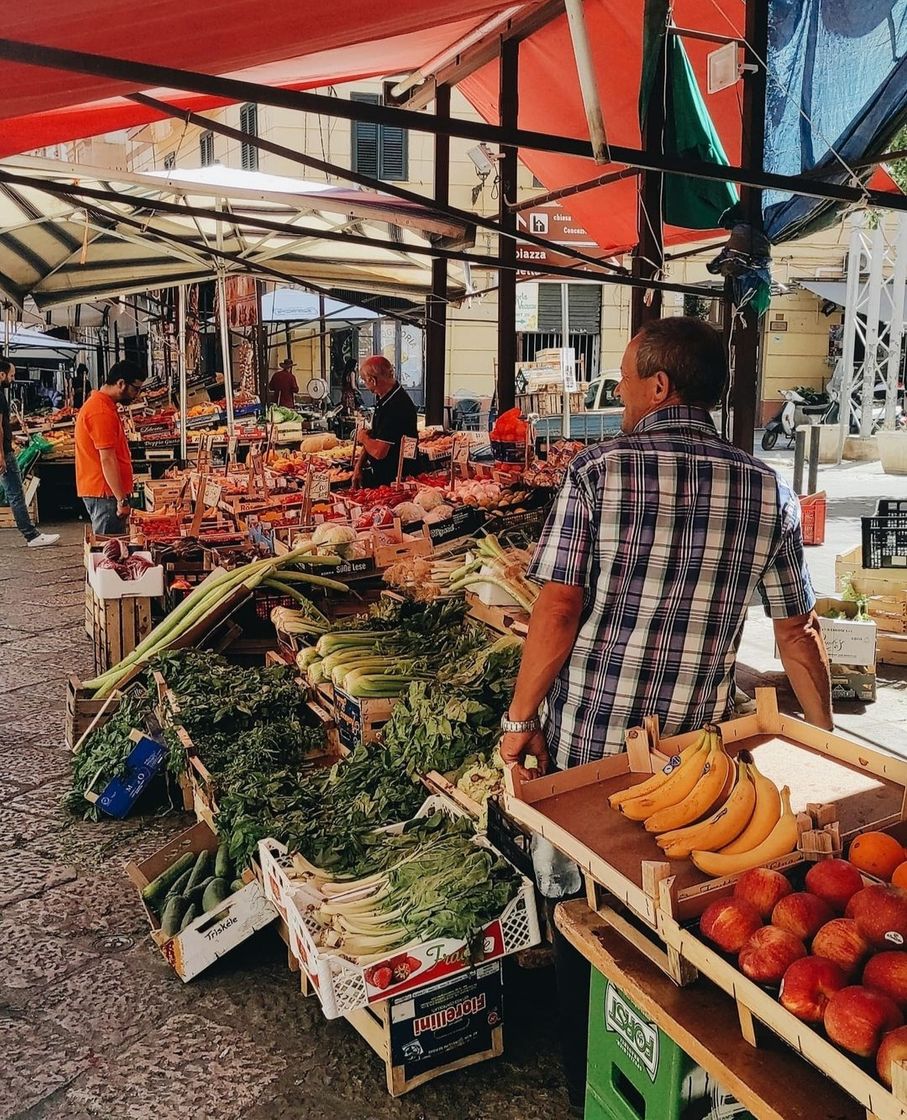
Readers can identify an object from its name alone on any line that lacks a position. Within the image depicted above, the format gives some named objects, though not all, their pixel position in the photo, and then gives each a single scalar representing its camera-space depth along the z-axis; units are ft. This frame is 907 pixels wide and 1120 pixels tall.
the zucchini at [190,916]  11.13
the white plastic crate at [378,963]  8.76
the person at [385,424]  26.63
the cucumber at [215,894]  11.46
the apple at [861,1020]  5.28
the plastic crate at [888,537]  20.01
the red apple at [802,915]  6.12
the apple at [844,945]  5.85
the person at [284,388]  62.31
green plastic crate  6.92
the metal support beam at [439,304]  33.78
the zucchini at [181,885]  11.96
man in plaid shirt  8.14
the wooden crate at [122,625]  20.11
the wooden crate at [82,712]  17.17
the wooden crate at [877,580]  22.54
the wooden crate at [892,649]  22.17
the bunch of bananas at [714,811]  6.98
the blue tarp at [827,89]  18.66
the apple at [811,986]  5.63
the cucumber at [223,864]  11.84
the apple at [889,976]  5.50
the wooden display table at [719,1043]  5.74
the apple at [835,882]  6.38
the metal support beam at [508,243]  28.37
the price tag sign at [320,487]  24.07
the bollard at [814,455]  36.50
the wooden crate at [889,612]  22.47
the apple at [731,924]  6.17
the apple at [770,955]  5.90
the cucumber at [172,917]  11.41
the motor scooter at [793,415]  68.91
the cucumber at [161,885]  12.07
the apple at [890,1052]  5.03
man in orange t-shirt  25.38
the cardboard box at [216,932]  11.03
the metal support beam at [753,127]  18.20
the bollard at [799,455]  36.24
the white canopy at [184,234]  21.47
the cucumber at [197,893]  11.75
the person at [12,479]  35.60
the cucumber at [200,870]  11.95
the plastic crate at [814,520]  30.42
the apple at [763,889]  6.36
